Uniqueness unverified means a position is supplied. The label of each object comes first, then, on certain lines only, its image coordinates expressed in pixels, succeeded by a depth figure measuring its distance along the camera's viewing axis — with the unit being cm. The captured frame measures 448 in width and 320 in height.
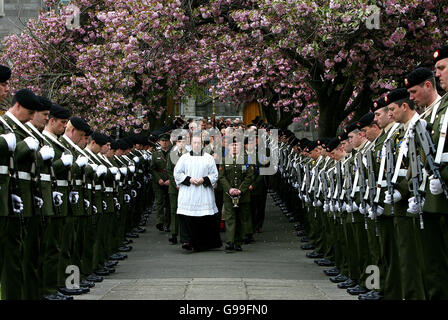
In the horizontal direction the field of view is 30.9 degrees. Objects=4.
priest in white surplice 1479
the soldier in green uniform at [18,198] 747
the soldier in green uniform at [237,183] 1538
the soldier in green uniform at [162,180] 1805
